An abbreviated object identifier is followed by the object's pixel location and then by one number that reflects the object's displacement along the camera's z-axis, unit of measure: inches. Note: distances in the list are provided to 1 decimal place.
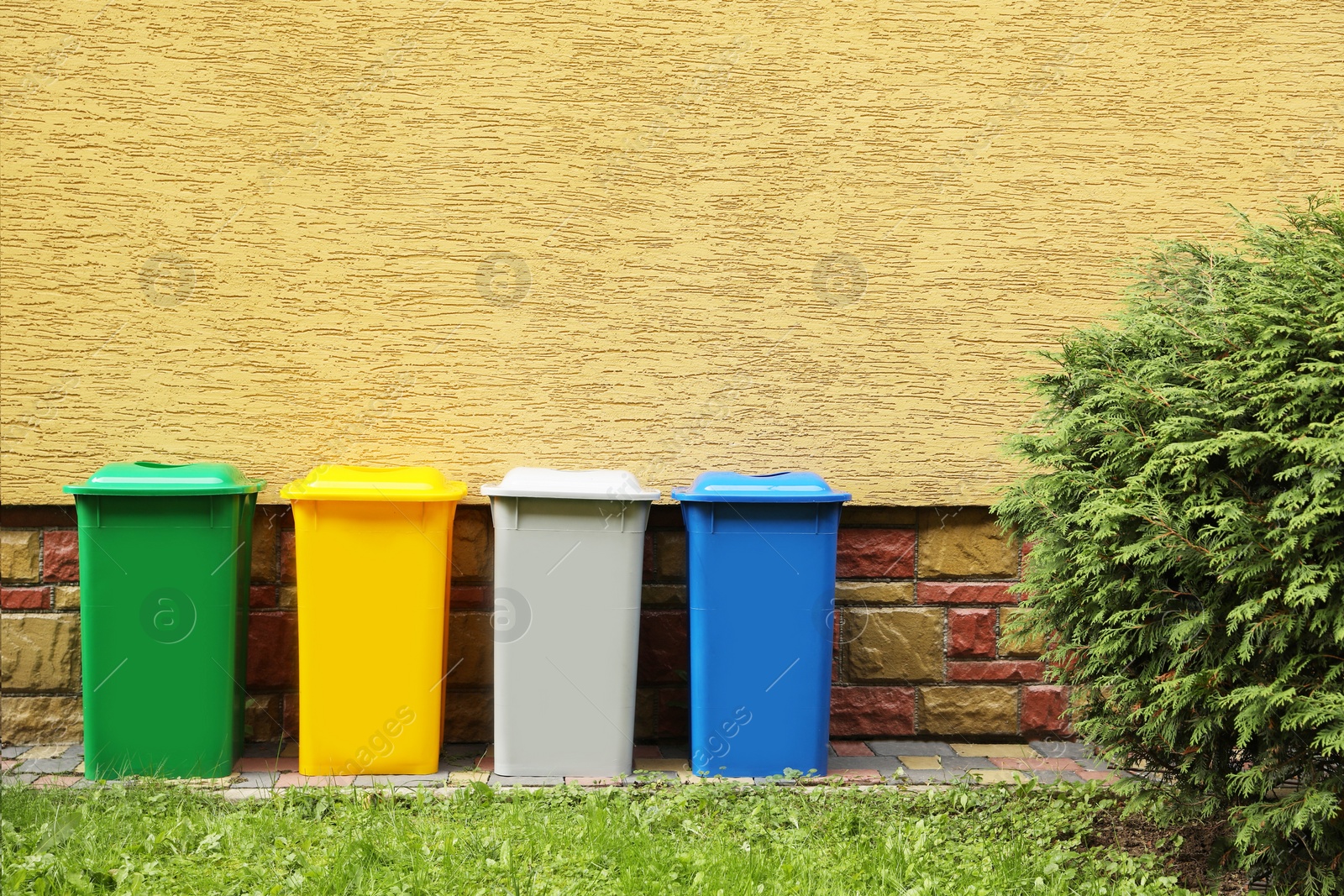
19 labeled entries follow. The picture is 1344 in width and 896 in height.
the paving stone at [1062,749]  175.9
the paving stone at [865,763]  167.0
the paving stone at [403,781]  151.7
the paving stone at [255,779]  152.2
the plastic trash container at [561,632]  157.0
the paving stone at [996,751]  176.7
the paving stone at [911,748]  176.1
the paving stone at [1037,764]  166.7
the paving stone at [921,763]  167.0
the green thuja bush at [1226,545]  107.0
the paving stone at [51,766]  158.6
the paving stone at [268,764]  161.3
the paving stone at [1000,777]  155.6
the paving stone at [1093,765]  165.2
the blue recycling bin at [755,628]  158.2
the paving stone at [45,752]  167.3
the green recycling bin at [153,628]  152.9
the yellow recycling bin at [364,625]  155.6
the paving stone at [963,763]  167.8
